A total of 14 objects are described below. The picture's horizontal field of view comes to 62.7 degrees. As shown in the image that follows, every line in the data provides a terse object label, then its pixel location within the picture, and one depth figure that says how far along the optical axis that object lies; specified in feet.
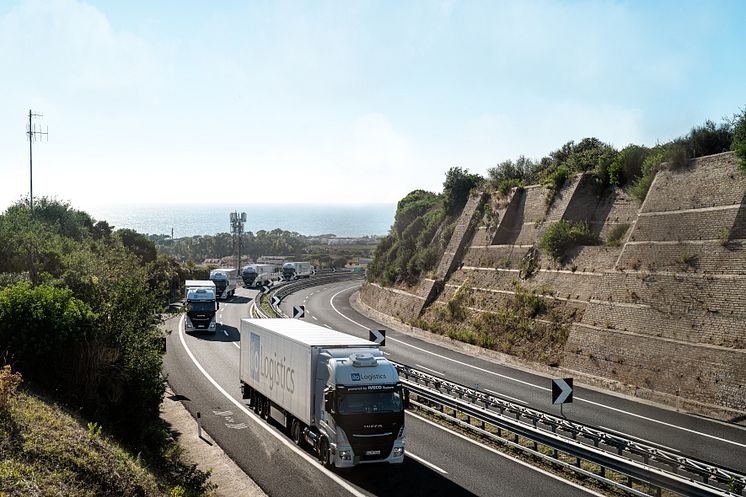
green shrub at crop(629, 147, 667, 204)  115.24
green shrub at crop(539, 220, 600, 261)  127.24
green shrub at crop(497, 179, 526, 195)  161.89
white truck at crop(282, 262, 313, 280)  314.76
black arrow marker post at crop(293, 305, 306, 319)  129.51
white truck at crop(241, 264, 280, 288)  277.44
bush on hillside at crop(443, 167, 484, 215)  189.88
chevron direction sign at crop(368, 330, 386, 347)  97.76
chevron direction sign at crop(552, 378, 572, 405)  61.98
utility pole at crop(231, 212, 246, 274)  364.69
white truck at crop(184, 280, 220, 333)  142.00
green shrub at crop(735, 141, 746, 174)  92.37
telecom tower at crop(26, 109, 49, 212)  221.87
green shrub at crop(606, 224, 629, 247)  120.98
